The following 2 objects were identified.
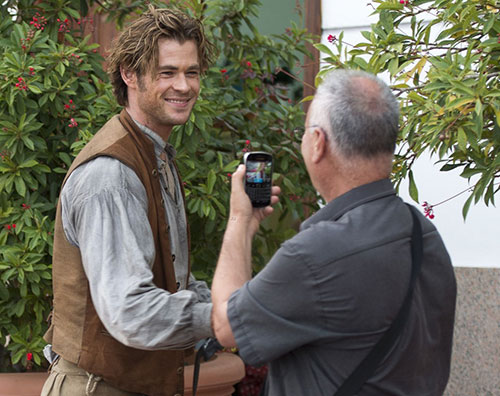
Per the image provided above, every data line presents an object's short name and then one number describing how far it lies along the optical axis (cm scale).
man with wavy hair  464
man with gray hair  382
